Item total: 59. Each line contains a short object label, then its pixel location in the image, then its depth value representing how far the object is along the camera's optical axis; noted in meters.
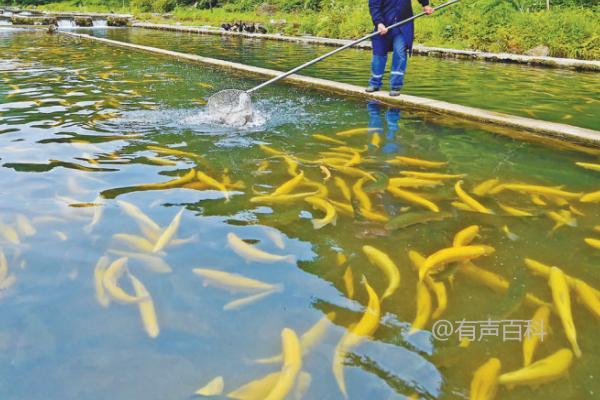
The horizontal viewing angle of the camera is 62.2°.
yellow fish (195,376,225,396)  1.98
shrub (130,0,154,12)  48.34
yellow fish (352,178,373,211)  3.71
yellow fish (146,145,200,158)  4.86
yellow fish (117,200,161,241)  3.24
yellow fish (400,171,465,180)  4.27
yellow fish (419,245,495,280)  2.80
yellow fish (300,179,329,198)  3.91
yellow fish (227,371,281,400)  1.94
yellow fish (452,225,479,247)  3.10
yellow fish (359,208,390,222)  3.50
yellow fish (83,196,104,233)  3.32
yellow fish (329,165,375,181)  4.34
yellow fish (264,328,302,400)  1.94
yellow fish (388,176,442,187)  4.10
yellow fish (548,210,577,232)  3.43
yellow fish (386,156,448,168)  4.63
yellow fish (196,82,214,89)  8.80
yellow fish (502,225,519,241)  3.23
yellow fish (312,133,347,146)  5.40
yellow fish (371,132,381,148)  5.36
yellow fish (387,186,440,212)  3.67
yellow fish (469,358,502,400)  1.94
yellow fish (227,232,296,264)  2.95
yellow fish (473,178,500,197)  3.96
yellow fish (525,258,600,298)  2.70
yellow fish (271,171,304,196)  3.93
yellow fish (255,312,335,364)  2.15
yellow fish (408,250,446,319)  2.49
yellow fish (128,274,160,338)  2.36
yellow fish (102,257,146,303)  2.59
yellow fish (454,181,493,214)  3.65
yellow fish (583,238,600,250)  3.11
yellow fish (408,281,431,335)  2.37
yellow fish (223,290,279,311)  2.51
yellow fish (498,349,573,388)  2.01
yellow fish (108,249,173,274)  2.87
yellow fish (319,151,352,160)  4.85
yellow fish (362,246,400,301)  2.66
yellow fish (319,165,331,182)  4.29
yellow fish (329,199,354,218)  3.60
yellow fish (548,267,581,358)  2.27
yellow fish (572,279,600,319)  2.47
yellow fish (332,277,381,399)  2.05
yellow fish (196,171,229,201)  3.97
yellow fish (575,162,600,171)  4.50
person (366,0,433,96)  6.95
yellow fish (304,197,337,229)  3.42
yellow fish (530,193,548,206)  3.77
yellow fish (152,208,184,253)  3.10
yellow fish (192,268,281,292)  2.66
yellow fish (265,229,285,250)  3.13
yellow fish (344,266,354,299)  2.64
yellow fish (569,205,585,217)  3.59
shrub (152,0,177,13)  45.19
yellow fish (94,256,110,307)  2.58
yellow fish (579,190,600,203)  3.82
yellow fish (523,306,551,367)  2.17
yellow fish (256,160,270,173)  4.45
